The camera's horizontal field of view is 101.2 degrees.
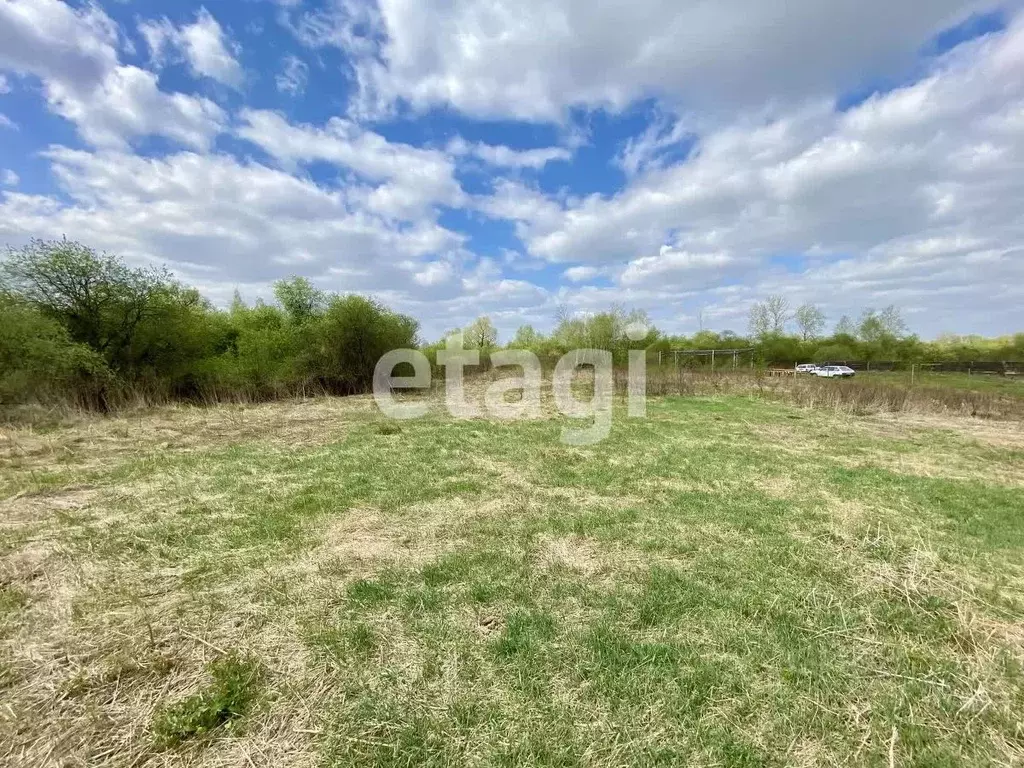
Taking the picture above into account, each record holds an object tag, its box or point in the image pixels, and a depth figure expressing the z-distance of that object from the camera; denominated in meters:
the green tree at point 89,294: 9.05
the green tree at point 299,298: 16.39
